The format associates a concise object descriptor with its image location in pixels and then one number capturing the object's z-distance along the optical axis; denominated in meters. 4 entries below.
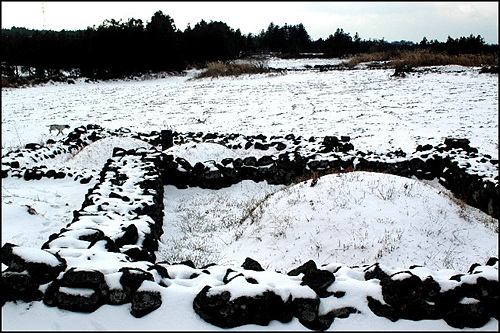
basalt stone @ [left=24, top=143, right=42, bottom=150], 11.79
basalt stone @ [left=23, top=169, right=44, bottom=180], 9.46
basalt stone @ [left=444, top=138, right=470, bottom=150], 9.26
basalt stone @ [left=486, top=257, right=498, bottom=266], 4.11
